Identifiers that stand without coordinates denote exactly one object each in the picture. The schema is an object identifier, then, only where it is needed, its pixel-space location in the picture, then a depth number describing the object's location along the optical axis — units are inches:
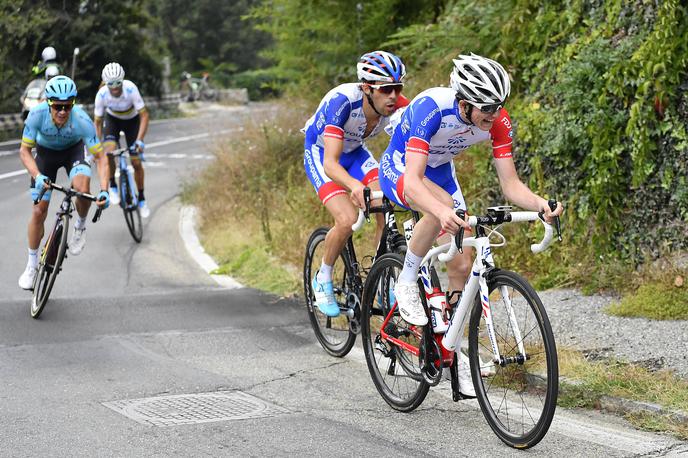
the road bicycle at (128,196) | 1098.7
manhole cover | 506.6
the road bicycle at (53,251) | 766.5
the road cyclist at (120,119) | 1101.1
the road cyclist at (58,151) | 759.1
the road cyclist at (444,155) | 458.9
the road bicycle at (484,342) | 442.9
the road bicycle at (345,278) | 569.0
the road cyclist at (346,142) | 585.9
